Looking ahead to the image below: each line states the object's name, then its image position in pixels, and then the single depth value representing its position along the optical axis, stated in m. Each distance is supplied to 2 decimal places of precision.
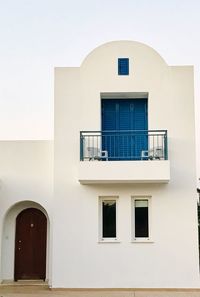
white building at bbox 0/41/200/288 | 10.61
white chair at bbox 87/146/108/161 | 10.77
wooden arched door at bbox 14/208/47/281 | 11.84
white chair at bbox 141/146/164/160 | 10.74
